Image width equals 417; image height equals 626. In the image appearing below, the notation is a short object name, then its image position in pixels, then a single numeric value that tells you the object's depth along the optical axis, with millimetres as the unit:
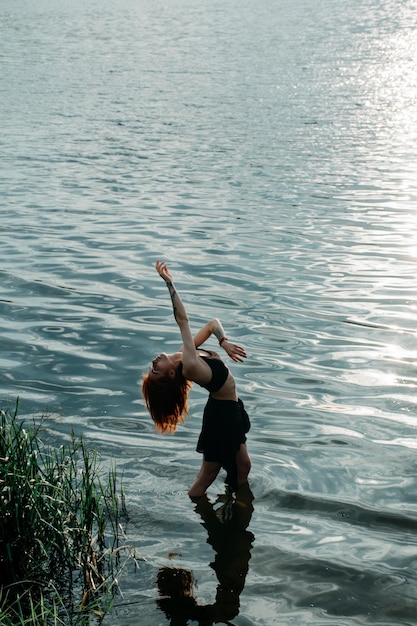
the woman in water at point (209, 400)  7645
